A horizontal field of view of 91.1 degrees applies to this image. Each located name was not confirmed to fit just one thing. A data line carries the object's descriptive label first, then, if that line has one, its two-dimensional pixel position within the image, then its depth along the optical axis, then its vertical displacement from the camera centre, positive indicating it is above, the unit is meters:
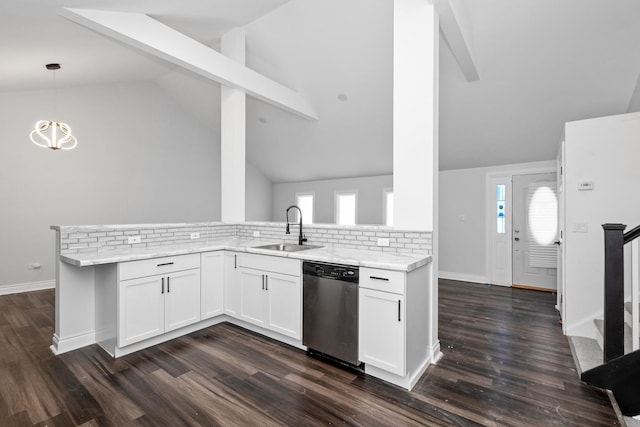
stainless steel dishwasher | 2.41 -0.78
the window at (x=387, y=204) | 6.59 +0.20
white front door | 4.89 -0.26
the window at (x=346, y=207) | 7.16 +0.15
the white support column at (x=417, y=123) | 2.61 +0.78
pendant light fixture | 4.07 +1.18
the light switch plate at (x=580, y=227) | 3.09 -0.13
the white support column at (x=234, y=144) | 4.31 +0.97
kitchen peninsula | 2.28 -0.67
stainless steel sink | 3.46 -0.37
